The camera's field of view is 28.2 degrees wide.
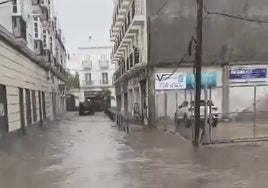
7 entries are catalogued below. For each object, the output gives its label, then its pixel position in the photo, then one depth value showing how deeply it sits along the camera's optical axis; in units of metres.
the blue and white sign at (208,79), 33.78
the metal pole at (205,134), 19.03
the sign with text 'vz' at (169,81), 33.66
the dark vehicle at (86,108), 63.53
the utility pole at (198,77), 18.70
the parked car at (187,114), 25.02
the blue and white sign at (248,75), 34.44
